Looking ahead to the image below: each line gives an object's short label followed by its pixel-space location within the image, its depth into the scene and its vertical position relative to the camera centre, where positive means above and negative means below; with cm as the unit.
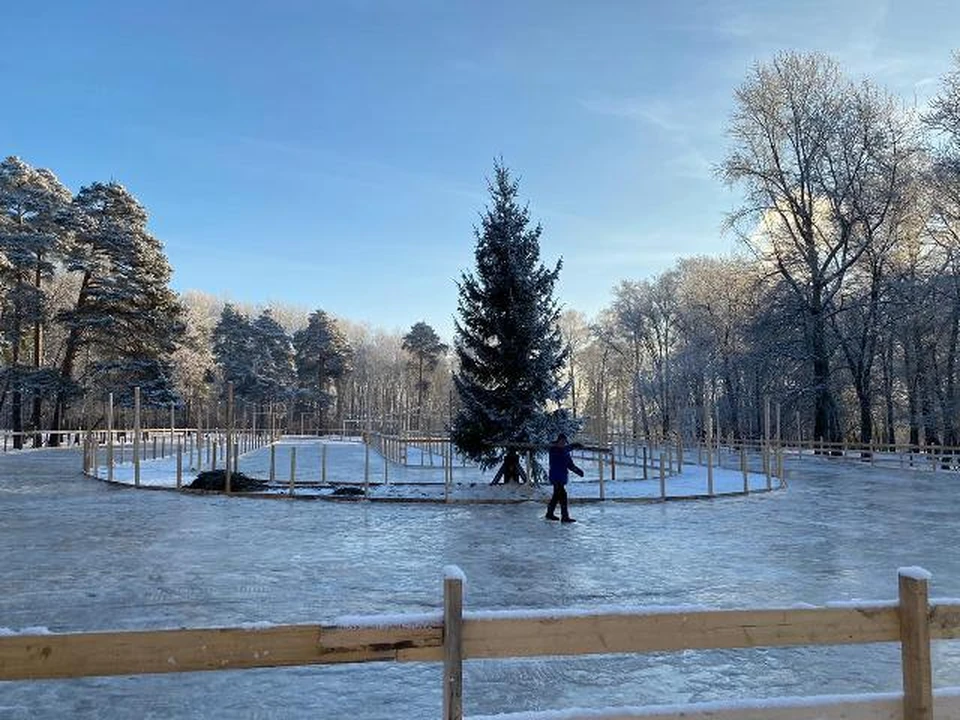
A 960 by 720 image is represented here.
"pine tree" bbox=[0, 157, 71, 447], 3969 +876
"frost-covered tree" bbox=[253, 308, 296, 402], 7550 +570
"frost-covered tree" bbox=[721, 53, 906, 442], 3525 +1178
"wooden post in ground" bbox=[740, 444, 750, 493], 2060 -155
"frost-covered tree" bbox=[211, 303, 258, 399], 7419 +653
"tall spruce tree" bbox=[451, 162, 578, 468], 2031 +194
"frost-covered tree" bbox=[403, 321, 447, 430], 8350 +751
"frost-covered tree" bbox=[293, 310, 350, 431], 8312 +639
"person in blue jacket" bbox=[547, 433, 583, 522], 1457 -113
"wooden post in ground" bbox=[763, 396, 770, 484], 2233 -127
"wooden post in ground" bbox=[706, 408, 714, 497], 1930 -169
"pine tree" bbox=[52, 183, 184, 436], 4081 +575
